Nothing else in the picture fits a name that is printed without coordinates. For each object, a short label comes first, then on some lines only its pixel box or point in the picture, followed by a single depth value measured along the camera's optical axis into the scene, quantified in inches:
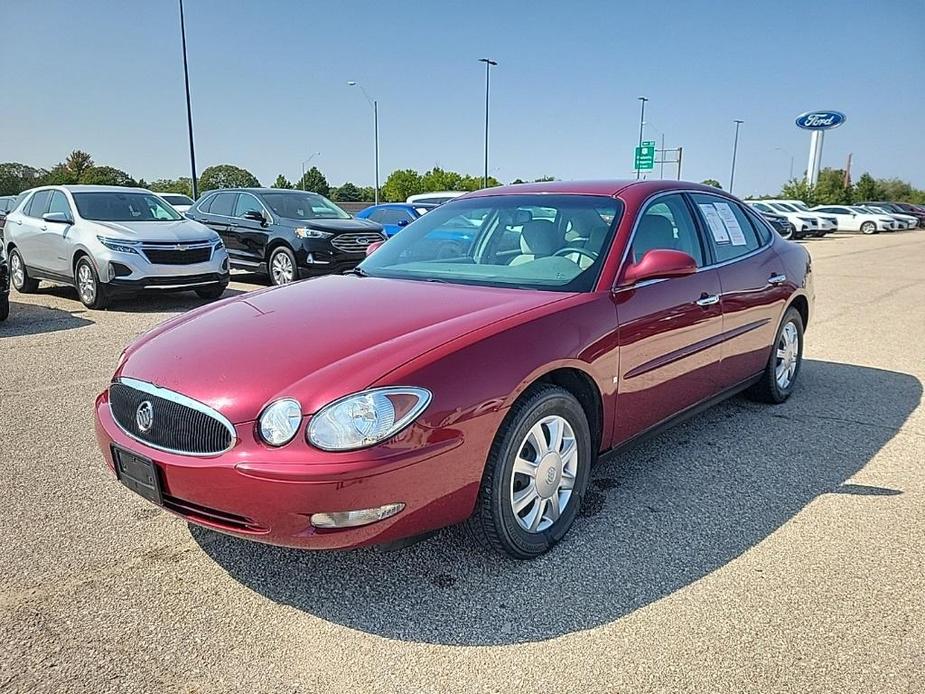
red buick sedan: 91.3
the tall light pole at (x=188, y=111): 914.7
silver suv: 343.0
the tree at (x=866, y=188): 2516.0
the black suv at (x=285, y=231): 431.2
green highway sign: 1674.5
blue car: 602.9
